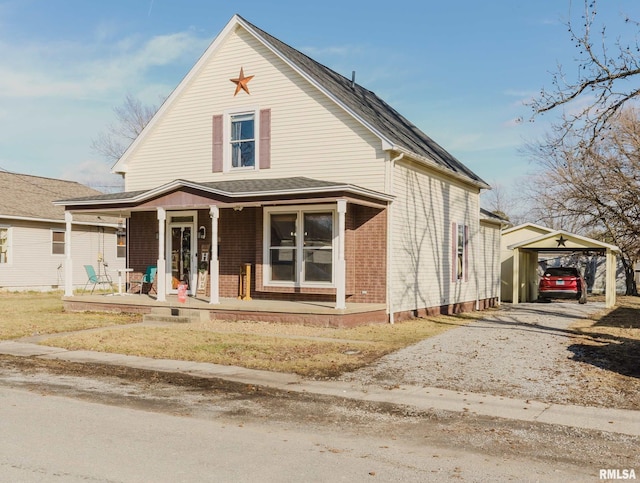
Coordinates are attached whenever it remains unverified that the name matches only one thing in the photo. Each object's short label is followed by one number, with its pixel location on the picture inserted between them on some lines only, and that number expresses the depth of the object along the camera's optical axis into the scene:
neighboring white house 27.80
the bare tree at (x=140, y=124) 45.39
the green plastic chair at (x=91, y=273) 21.95
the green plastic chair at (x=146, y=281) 20.42
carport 25.03
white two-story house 16.84
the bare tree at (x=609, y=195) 27.39
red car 27.08
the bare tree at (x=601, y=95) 12.68
